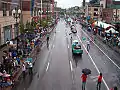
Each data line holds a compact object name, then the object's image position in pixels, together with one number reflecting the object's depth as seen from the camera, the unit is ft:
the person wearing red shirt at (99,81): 32.54
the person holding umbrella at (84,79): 32.13
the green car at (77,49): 61.06
